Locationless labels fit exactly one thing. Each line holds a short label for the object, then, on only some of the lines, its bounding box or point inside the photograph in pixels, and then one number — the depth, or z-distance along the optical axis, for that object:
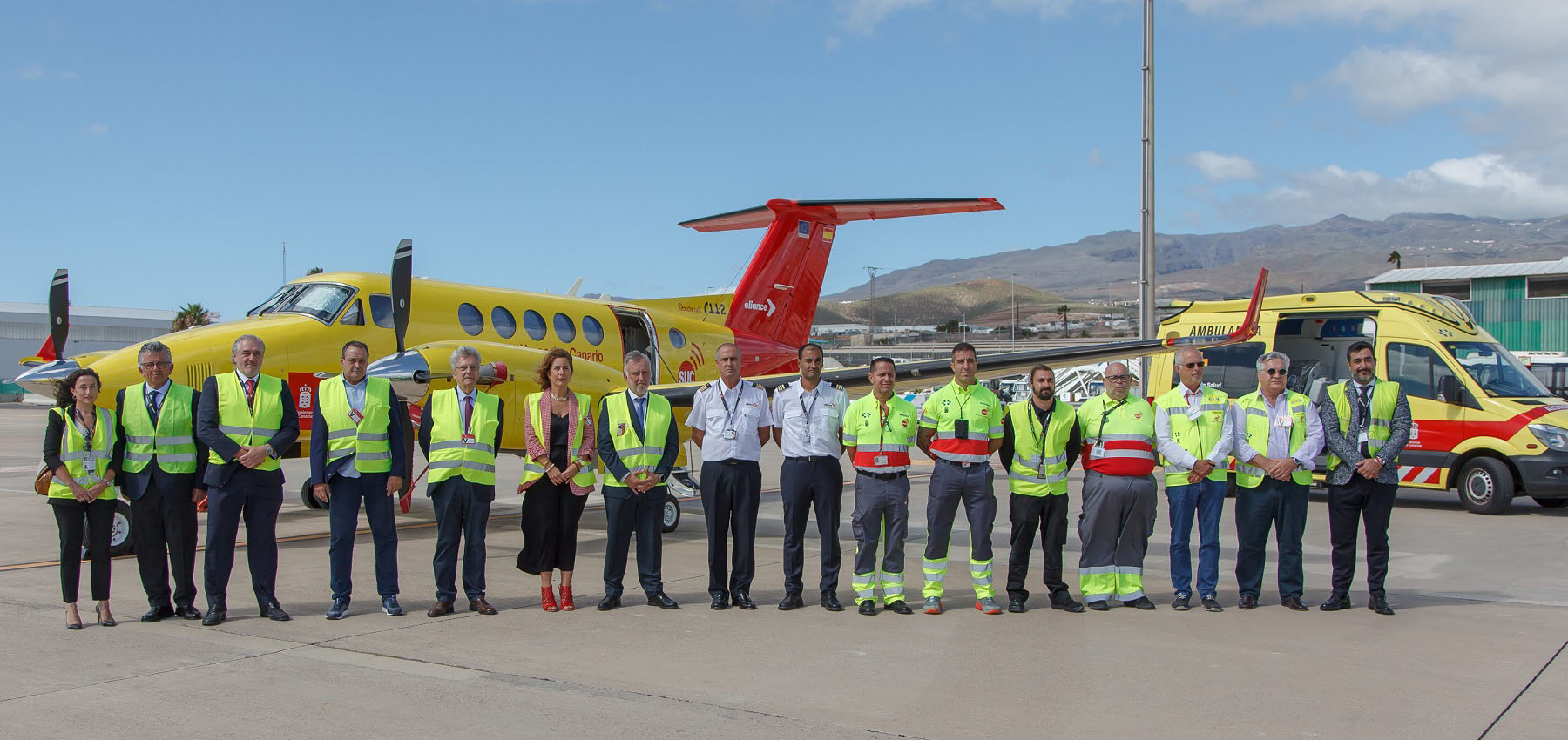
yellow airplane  10.34
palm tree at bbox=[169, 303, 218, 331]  62.06
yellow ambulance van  12.99
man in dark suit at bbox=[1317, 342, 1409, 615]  7.38
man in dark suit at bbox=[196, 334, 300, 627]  6.88
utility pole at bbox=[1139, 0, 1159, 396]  19.80
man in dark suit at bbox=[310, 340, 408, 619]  7.07
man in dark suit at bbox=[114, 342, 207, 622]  6.85
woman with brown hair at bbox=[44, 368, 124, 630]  6.56
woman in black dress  7.41
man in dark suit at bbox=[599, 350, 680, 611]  7.54
